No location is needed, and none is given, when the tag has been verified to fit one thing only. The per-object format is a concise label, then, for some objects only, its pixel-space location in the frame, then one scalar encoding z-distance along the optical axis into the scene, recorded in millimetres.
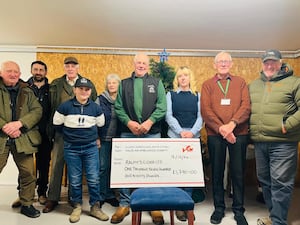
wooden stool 1640
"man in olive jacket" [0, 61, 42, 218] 2182
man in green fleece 2178
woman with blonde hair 2224
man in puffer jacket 1914
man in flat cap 2398
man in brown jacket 2097
